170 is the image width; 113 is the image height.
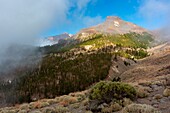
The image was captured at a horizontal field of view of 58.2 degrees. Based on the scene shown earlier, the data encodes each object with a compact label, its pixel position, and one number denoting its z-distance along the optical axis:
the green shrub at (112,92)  11.99
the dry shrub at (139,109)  9.15
